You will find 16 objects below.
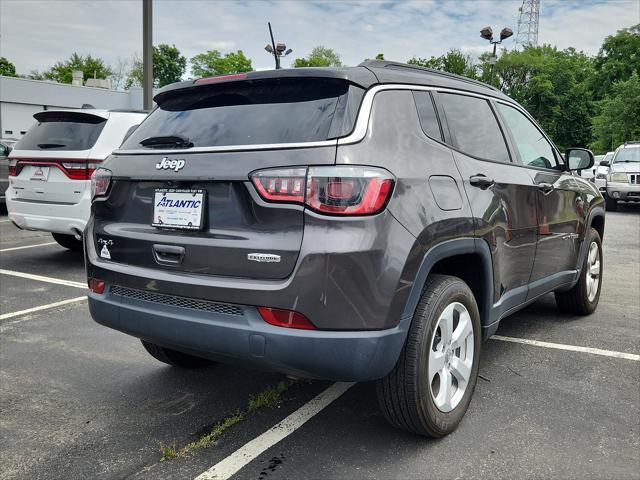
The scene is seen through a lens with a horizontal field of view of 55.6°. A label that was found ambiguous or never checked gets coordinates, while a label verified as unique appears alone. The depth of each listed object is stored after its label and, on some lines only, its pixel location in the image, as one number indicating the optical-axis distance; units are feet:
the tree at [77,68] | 257.96
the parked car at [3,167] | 40.01
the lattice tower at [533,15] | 286.87
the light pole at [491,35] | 73.05
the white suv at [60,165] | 22.03
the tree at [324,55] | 306.14
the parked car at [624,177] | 50.70
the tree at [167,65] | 303.89
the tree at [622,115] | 114.93
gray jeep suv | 8.00
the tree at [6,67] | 245.45
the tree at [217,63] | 264.31
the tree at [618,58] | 159.74
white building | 115.24
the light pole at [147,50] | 39.32
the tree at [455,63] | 189.16
